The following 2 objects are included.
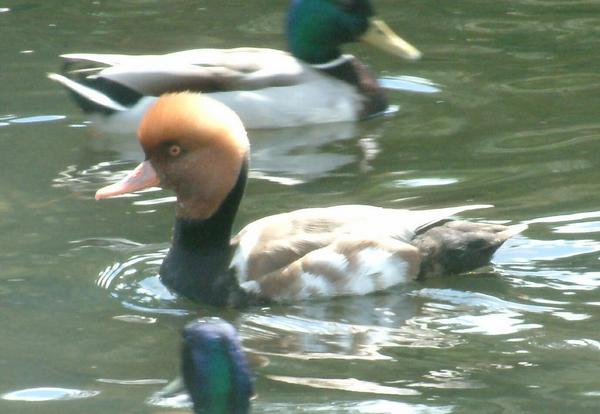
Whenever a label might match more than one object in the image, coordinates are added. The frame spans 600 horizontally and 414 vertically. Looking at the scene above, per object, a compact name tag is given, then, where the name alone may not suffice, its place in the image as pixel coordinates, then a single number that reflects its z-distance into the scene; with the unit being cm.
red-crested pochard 1494
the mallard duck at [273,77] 2139
